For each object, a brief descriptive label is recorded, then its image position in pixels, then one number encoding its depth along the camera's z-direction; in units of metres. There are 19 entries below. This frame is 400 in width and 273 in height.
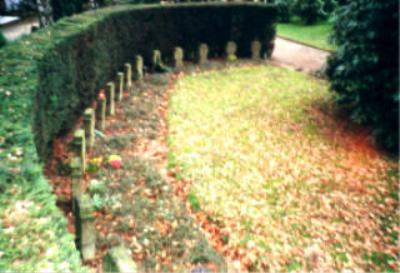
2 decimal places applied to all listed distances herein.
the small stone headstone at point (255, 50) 17.38
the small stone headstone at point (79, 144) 6.68
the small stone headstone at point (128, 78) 12.01
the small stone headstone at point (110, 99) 10.03
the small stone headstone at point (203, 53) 16.11
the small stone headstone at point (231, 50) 16.88
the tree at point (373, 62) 9.05
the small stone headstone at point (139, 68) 13.14
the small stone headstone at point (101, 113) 9.12
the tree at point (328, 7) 13.59
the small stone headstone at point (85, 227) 4.82
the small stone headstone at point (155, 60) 14.47
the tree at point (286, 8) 18.03
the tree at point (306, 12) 23.48
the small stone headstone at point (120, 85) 10.93
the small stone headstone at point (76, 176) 6.05
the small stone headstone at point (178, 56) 15.15
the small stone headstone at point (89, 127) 7.85
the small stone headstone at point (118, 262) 3.10
